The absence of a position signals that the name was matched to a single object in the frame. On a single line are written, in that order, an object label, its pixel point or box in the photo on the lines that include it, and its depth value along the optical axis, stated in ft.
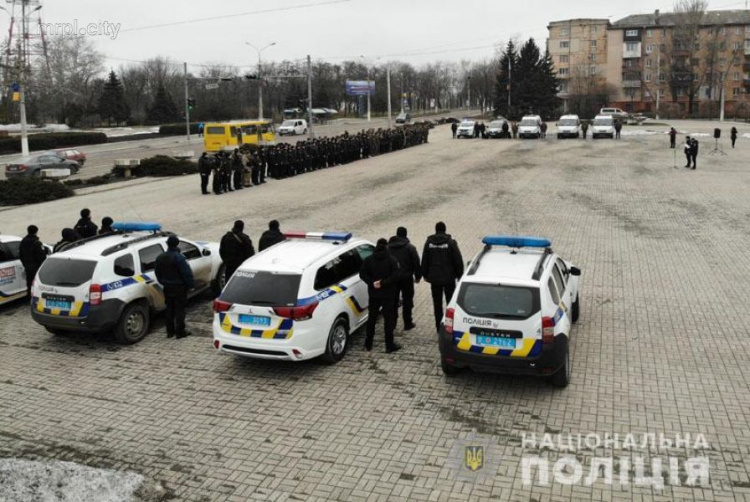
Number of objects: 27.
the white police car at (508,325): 25.41
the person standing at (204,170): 82.84
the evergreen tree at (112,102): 281.33
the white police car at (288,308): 27.99
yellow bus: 144.15
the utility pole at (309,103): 149.38
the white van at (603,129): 150.61
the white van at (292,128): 214.07
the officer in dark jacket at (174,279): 33.09
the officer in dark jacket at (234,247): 37.81
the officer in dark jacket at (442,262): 32.55
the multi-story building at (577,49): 341.62
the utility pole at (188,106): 197.88
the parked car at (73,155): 124.49
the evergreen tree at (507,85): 261.44
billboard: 333.15
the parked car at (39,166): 109.70
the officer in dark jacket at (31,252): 38.86
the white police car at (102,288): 31.96
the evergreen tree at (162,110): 287.07
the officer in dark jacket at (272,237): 38.88
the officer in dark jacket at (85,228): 44.86
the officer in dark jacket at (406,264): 32.78
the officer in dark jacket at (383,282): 30.68
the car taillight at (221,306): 28.80
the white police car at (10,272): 39.17
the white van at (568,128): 151.64
